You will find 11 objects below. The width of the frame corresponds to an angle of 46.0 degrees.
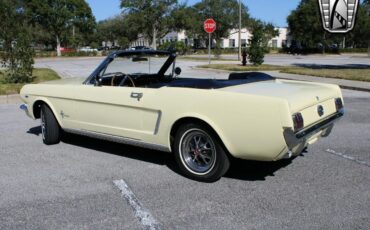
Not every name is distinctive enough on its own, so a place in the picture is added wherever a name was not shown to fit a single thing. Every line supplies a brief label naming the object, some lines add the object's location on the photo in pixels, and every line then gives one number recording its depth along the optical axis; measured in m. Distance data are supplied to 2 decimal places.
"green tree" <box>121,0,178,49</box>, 69.31
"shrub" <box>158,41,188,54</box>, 40.72
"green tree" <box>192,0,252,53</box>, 80.38
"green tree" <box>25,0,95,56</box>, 59.34
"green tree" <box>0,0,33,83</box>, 14.63
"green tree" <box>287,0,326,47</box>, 63.59
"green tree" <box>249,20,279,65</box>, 25.34
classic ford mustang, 4.08
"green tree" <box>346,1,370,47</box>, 63.36
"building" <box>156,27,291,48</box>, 87.00
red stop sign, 27.02
